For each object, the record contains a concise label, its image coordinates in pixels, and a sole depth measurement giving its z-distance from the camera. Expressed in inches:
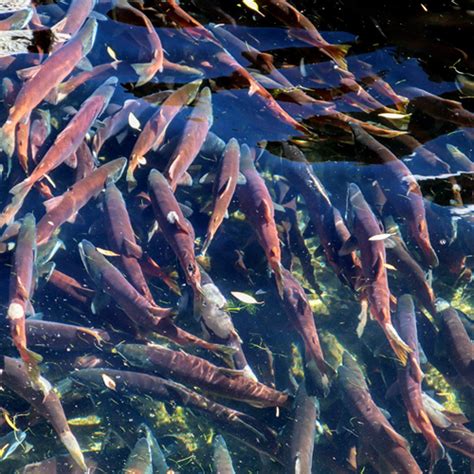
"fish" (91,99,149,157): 171.2
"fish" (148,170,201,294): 149.3
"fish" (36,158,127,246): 153.9
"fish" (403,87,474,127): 194.5
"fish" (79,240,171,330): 146.4
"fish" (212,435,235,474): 137.6
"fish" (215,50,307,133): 183.5
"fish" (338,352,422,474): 140.9
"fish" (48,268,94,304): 154.0
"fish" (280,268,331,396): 150.5
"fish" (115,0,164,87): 182.7
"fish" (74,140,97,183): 167.8
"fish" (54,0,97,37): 192.7
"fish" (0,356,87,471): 136.1
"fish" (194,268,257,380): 148.4
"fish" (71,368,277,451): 145.6
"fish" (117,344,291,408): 145.7
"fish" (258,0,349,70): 205.0
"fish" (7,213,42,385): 133.7
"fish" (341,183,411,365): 152.5
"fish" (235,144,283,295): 159.0
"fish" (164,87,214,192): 164.2
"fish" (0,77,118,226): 153.6
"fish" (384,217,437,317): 168.6
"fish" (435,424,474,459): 147.6
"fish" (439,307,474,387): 157.2
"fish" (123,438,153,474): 132.2
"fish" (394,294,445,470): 144.0
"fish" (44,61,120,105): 176.2
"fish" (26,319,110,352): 144.7
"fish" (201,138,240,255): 159.2
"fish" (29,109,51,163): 165.6
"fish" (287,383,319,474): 137.9
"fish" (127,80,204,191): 165.8
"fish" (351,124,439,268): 168.6
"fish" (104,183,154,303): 153.2
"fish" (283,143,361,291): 164.6
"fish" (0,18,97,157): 160.2
